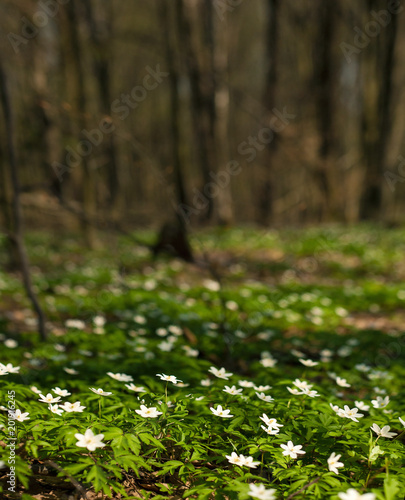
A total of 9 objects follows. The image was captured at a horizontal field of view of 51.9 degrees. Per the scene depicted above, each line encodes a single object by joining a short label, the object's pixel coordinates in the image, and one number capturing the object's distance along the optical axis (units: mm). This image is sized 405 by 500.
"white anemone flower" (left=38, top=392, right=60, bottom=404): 2160
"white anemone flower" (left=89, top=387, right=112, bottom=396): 2183
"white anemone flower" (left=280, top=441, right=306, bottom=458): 1955
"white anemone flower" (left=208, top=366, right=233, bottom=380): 2594
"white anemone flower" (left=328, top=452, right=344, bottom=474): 1876
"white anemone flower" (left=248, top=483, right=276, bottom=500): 1598
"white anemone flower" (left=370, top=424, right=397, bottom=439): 2074
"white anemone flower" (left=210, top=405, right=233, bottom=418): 2158
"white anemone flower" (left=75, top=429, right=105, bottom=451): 1762
